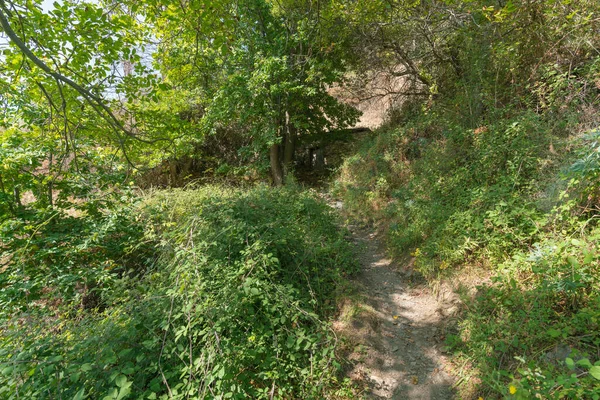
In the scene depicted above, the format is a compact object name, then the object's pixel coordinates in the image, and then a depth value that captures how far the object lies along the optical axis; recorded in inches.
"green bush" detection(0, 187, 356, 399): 85.4
